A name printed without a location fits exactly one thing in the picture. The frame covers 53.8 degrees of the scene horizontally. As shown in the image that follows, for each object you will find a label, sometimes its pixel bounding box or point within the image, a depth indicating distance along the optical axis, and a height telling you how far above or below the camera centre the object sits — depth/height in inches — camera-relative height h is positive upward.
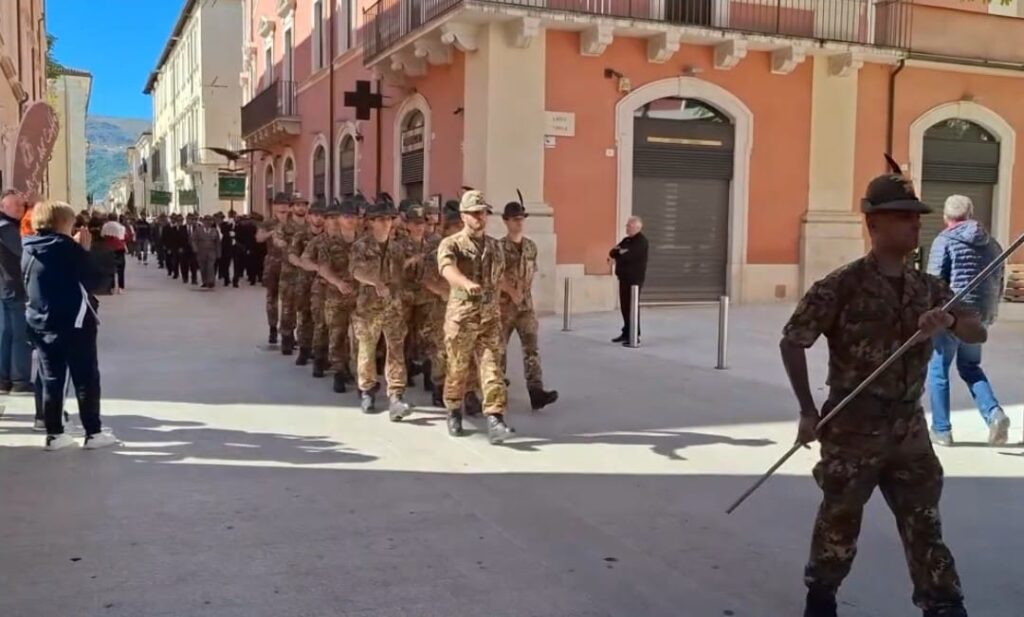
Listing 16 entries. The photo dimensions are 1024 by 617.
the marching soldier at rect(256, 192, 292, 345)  491.2 -13.7
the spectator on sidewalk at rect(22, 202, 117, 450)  262.7 -18.8
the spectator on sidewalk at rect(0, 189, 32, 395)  329.4 -23.6
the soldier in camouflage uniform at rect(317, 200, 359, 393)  374.9 -17.9
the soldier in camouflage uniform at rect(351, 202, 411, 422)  322.7 -21.9
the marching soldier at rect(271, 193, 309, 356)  457.1 -15.1
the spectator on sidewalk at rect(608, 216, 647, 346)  510.3 -6.5
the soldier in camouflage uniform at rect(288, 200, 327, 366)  423.2 -18.8
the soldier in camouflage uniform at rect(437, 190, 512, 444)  283.6 -19.7
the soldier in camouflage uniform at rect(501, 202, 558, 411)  331.0 -19.0
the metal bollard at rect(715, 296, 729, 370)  437.1 -37.5
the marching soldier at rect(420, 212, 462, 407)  328.2 -26.6
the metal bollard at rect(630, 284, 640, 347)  499.2 -35.2
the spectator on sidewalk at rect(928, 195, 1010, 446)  275.0 -13.9
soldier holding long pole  147.5 -22.0
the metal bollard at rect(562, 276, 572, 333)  575.8 -37.6
